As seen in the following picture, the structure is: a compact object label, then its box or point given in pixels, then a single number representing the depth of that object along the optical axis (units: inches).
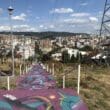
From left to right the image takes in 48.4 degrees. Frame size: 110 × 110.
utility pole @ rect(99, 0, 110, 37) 518.6
